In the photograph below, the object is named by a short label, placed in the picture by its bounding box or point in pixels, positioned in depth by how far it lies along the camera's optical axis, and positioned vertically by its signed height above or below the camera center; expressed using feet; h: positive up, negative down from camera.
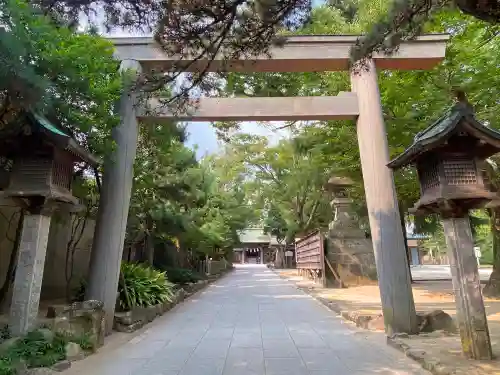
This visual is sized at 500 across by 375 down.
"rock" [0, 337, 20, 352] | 14.10 -2.40
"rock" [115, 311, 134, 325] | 22.95 -2.40
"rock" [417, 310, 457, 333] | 20.42 -2.47
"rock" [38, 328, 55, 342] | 15.54 -2.26
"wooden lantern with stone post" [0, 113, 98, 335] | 15.78 +3.78
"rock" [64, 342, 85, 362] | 15.88 -3.09
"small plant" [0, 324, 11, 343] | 15.49 -2.25
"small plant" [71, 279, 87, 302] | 27.55 -1.01
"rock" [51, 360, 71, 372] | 14.34 -3.30
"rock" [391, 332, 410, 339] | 19.26 -2.99
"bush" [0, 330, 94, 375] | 13.29 -2.76
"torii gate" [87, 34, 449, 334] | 21.30 +9.68
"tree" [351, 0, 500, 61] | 10.10 +8.22
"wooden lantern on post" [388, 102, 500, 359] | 14.69 +3.30
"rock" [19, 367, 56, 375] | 13.34 -3.25
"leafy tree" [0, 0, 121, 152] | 12.85 +9.23
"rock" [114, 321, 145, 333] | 22.62 -2.94
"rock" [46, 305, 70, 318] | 20.21 -1.73
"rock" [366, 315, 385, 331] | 22.21 -2.75
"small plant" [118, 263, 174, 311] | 26.91 -0.76
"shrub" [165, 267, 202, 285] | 49.44 +0.20
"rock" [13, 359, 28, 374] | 13.17 -3.02
